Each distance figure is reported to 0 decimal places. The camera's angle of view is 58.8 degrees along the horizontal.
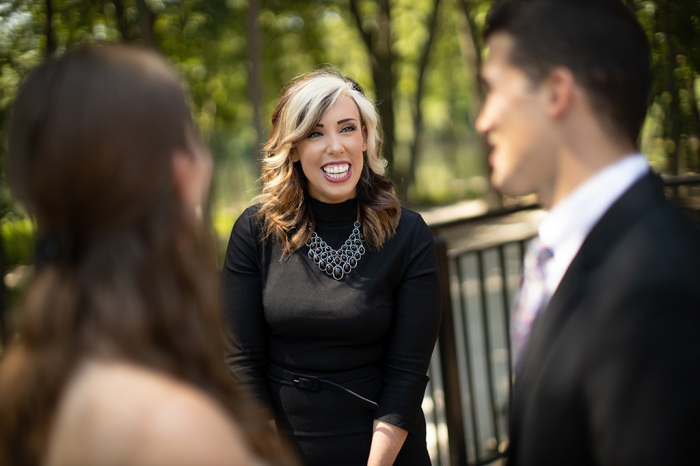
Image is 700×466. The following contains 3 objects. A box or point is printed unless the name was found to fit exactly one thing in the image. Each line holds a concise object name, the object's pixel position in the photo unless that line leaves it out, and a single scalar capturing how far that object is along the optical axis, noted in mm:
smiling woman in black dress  2182
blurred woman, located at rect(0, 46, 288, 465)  967
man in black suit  1059
